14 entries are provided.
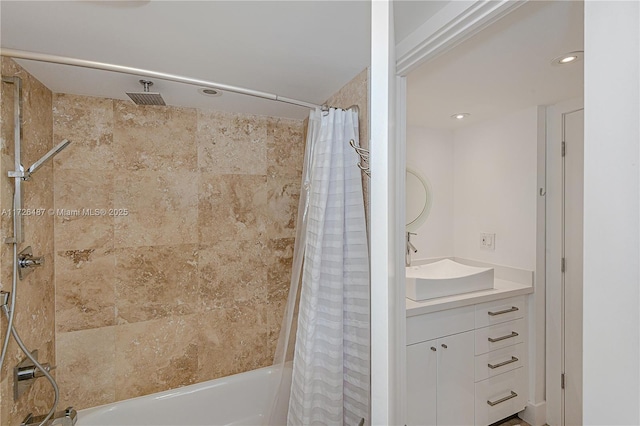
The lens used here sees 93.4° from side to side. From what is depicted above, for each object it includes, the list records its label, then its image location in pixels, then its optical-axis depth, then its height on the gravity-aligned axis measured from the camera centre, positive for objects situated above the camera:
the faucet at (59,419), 1.33 -0.93
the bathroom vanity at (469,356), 1.62 -0.85
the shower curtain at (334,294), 1.24 -0.36
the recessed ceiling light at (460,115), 2.12 +0.68
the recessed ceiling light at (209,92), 1.57 +0.63
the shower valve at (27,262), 1.26 -0.22
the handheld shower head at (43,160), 1.26 +0.21
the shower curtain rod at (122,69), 0.97 +0.49
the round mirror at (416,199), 2.39 +0.09
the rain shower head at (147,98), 1.27 +0.49
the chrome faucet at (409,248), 2.26 -0.29
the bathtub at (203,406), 1.60 -1.12
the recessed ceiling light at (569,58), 1.25 +0.66
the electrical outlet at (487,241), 2.26 -0.23
